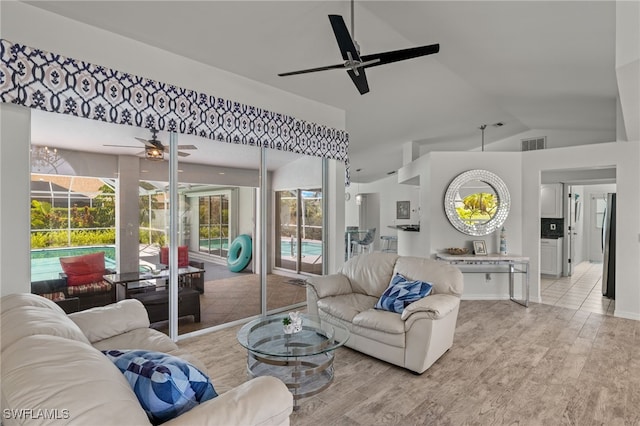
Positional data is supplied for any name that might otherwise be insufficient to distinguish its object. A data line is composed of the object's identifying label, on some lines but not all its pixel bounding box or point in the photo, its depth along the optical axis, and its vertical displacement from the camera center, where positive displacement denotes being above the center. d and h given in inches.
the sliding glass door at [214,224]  153.9 -6.9
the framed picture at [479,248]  204.7 -22.7
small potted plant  103.0 -35.7
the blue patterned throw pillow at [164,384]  47.3 -25.6
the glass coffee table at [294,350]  93.7 -39.7
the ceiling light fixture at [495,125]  260.2 +67.5
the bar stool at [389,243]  389.3 -39.6
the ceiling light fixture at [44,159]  109.2 +16.6
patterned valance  96.8 +38.0
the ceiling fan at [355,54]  91.3 +45.5
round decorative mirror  207.6 +5.4
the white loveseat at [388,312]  107.6 -36.2
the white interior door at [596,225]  344.2 -14.4
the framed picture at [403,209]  407.2 +1.6
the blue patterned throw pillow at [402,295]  119.5 -30.5
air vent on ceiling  283.9 +58.0
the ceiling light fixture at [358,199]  452.3 +14.9
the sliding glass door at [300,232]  189.9 -13.0
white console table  191.5 -30.0
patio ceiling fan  134.0 +24.8
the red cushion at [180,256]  139.9 -19.9
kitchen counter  257.3 -13.9
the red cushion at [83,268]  119.6 -21.5
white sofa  37.2 -21.4
